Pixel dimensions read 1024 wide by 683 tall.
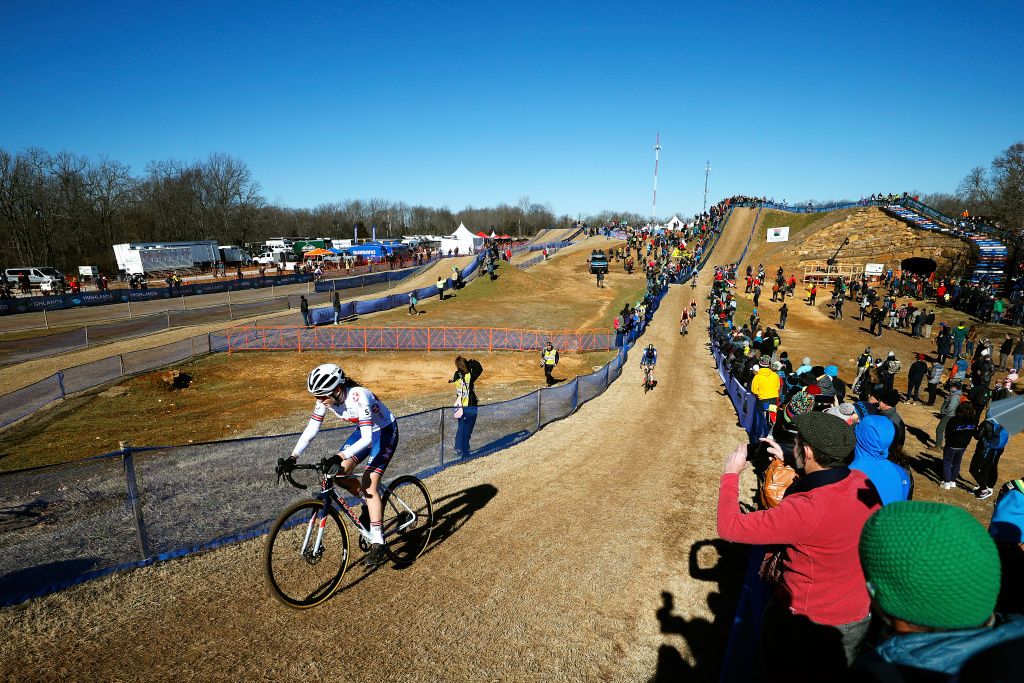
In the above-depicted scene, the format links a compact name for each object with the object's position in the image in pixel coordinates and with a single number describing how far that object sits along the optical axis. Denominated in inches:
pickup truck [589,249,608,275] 1983.3
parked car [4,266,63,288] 1630.2
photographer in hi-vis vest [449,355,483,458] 386.3
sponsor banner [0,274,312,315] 1210.6
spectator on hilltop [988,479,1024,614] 147.5
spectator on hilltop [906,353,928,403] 642.2
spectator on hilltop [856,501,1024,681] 61.6
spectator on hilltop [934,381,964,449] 448.8
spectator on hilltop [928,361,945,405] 667.4
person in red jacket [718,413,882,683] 114.2
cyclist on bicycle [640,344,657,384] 676.7
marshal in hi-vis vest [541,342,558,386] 762.2
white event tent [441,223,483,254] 2933.1
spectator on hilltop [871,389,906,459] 346.6
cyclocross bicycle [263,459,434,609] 203.5
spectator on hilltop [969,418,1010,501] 349.7
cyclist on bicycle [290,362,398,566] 205.5
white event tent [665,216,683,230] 3282.5
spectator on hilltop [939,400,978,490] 363.3
